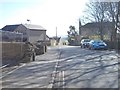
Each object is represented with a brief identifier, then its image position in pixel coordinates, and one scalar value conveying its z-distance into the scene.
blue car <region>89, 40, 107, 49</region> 16.11
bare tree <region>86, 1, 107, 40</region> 19.48
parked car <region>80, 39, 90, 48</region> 19.21
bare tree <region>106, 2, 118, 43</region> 17.34
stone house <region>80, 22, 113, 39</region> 19.72
